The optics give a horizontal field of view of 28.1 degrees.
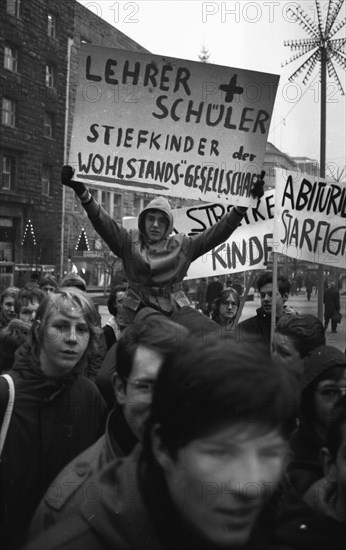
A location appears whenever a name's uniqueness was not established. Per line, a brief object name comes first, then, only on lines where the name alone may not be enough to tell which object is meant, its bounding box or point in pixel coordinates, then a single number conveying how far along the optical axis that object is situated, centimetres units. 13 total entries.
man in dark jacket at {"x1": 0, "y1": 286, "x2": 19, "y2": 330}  567
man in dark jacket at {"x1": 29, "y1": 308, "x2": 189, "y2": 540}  154
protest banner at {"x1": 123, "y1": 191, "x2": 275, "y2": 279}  595
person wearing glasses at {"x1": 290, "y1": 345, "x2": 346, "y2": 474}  205
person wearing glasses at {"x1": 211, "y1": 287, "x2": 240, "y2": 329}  522
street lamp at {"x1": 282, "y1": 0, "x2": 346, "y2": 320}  1171
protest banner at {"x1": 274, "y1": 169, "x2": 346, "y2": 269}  538
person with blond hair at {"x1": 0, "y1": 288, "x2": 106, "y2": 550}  209
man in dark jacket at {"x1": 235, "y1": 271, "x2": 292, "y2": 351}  461
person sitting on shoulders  361
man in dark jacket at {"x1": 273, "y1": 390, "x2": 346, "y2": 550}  140
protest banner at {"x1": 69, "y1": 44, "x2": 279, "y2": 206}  416
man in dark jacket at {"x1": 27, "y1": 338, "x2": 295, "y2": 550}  100
